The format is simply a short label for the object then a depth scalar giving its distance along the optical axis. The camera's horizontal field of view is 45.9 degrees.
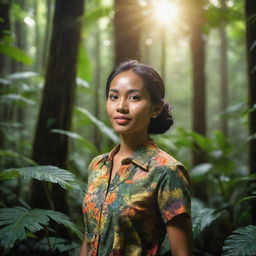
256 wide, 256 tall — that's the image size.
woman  1.67
